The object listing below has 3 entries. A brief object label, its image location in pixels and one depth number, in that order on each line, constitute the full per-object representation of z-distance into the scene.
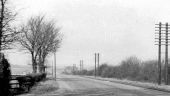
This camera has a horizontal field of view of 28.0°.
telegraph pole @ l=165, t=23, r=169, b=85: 40.96
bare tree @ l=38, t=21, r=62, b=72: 59.75
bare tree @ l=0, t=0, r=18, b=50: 26.13
